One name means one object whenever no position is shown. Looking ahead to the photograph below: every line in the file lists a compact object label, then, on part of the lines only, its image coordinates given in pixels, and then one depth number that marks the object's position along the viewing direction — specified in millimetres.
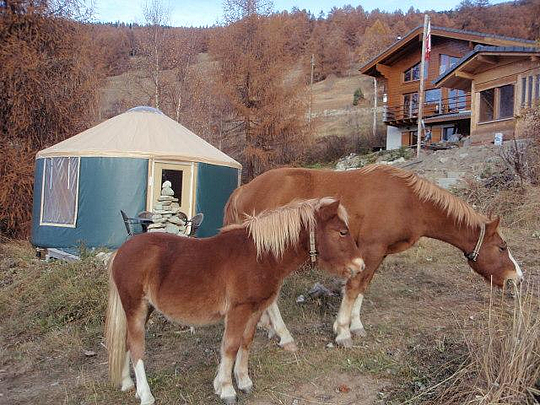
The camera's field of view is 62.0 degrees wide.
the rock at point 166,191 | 7527
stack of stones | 7004
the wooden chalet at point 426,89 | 26500
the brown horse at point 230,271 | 3322
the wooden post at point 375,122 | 34072
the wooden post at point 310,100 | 23828
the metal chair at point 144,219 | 7213
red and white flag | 20370
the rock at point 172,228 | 6930
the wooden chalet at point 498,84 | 16469
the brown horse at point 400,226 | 4551
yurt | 10148
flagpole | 19547
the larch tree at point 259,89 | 22414
